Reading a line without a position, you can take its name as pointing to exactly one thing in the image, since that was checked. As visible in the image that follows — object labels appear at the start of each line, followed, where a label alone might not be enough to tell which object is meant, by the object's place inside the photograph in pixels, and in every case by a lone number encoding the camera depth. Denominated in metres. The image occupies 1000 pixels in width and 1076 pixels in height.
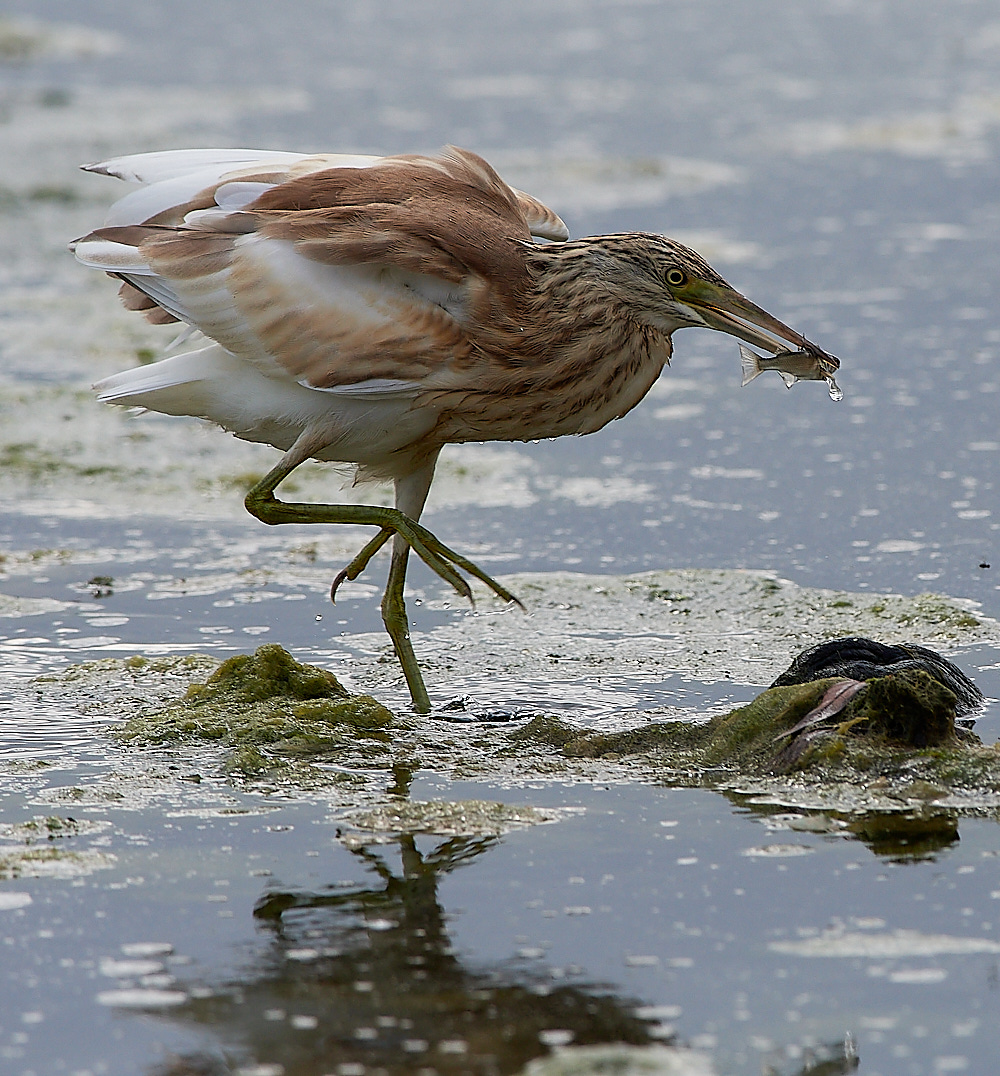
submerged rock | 10.68
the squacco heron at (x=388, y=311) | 10.90
